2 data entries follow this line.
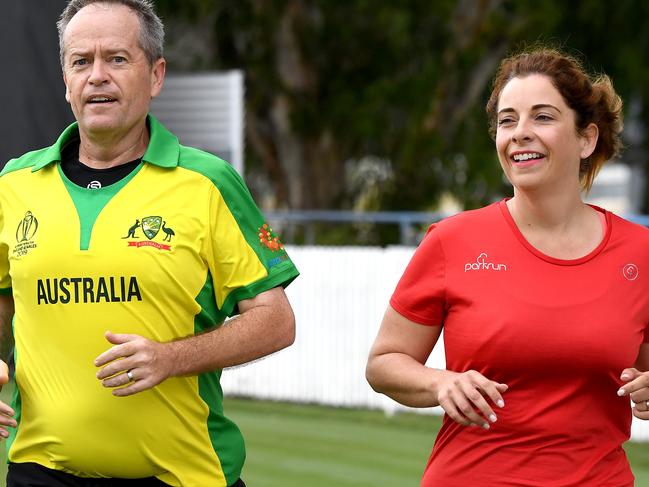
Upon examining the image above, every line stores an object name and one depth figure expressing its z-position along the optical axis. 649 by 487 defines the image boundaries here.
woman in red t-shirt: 7.77
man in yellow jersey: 7.97
